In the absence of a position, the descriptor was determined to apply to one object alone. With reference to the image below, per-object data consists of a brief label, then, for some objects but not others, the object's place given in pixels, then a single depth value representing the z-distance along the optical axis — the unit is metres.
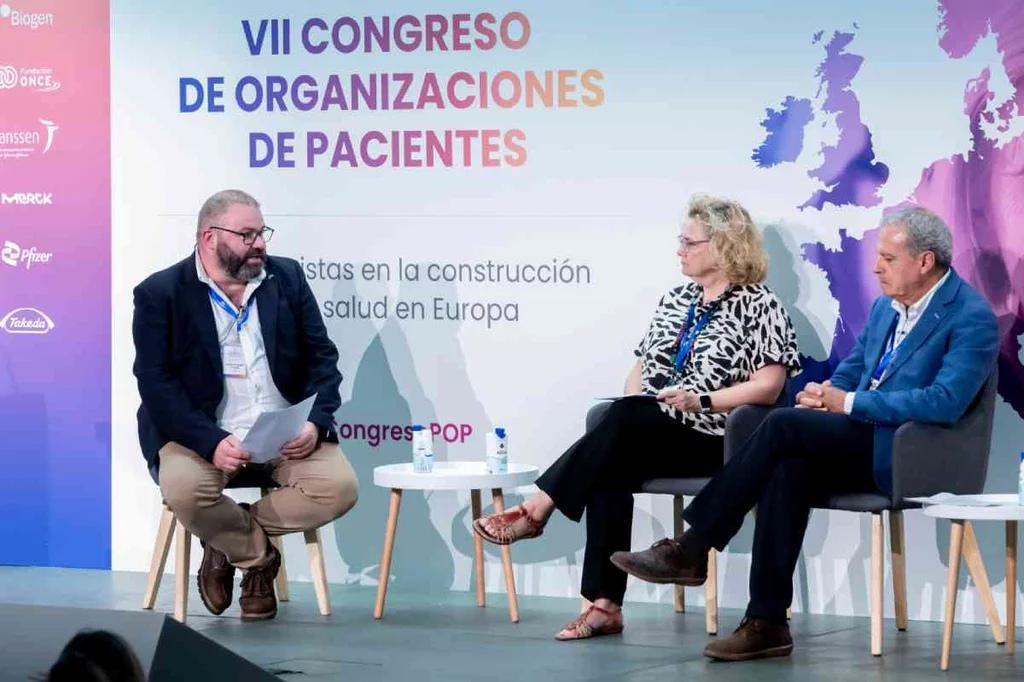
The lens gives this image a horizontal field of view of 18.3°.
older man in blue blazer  9.39
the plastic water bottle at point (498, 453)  10.85
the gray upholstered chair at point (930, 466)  9.42
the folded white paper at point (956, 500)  9.25
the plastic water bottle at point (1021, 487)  9.25
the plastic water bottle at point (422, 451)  10.89
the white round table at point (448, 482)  10.63
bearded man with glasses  10.70
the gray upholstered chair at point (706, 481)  10.11
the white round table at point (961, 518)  9.07
